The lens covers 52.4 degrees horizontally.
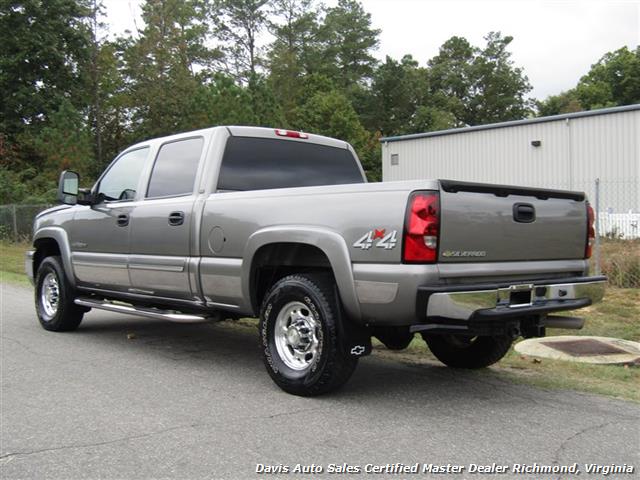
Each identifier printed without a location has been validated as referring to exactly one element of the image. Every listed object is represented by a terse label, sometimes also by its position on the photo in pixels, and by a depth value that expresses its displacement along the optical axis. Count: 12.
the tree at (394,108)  54.50
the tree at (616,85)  62.03
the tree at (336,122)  40.97
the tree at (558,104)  60.41
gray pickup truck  4.13
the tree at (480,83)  62.94
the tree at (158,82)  34.12
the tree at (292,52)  49.56
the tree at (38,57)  33.75
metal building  19.83
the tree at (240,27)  51.81
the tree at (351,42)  57.56
